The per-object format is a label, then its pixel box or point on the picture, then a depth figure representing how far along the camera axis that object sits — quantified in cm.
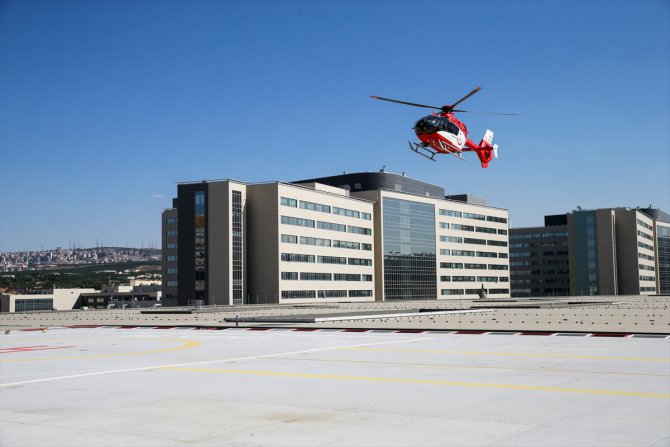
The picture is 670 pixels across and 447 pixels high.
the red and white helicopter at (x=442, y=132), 5050
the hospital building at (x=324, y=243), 12150
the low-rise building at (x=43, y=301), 16725
